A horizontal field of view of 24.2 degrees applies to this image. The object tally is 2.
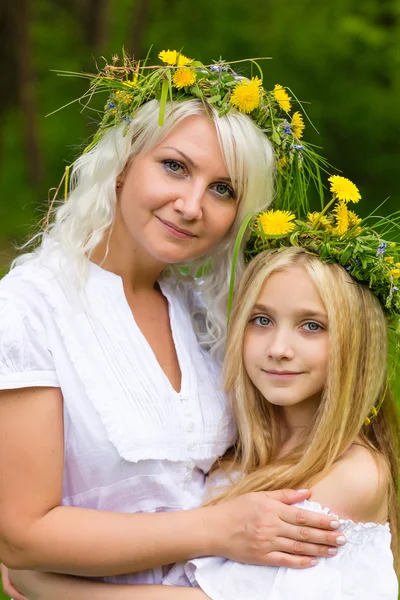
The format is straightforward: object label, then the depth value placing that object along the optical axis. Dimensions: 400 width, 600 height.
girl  2.70
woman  2.68
